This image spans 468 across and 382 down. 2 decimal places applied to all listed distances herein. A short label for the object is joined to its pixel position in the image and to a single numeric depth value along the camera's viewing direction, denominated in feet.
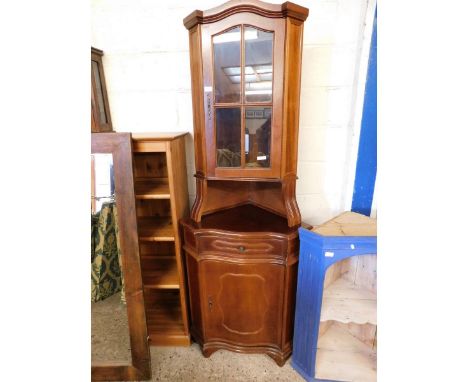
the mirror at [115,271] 4.00
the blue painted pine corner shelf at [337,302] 3.94
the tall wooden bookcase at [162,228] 4.47
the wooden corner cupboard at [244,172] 3.66
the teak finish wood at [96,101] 4.59
